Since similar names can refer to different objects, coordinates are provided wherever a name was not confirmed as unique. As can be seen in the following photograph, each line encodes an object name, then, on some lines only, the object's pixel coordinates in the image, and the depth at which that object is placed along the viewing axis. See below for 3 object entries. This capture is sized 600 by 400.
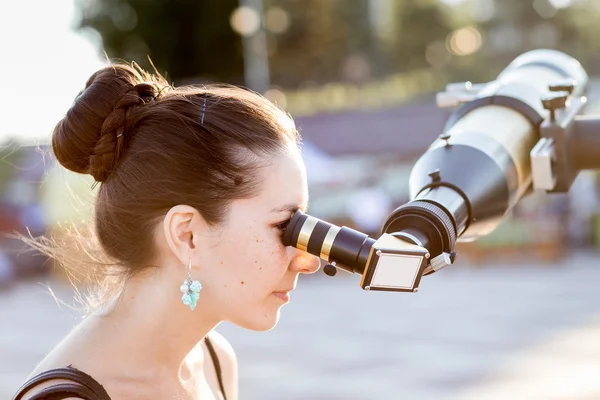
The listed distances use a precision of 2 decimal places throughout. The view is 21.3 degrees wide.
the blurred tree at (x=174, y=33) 35.12
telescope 1.27
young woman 1.42
